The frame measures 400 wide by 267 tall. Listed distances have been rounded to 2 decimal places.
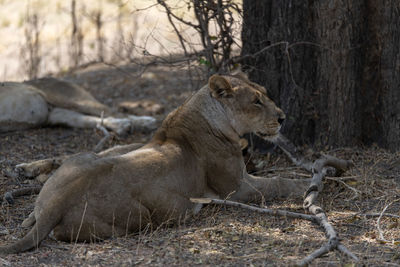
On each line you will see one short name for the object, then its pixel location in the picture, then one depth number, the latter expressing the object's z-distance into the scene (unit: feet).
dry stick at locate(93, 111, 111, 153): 42.89
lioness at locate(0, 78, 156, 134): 48.93
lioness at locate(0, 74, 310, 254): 26.81
